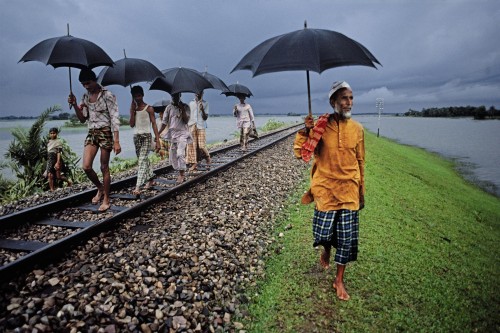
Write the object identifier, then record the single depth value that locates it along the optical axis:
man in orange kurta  3.24
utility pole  42.62
